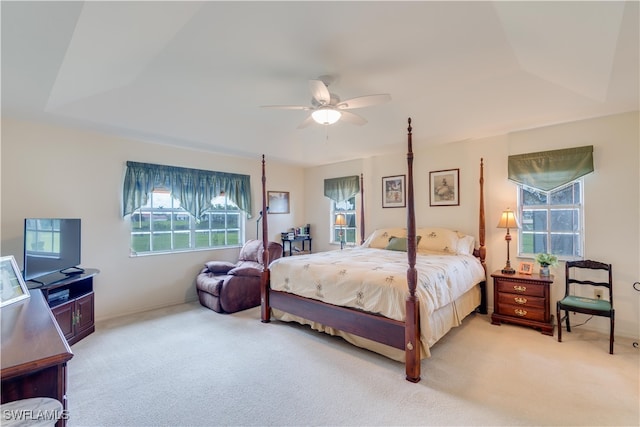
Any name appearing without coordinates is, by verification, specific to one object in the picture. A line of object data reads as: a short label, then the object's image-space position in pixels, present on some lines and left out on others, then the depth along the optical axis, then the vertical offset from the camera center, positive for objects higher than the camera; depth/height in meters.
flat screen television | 2.81 -0.34
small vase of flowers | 3.40 -0.56
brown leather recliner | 3.99 -0.95
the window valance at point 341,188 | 5.52 +0.49
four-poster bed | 2.46 -0.76
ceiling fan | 2.36 +0.93
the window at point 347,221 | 5.68 -0.15
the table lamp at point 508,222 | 3.64 -0.12
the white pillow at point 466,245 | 3.94 -0.44
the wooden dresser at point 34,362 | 1.08 -0.54
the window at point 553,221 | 3.53 -0.11
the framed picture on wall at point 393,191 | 4.99 +0.37
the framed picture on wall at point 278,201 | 5.78 +0.25
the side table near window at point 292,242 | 5.80 -0.57
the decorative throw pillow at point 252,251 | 4.72 -0.60
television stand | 2.88 -0.89
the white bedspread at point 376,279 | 2.56 -0.65
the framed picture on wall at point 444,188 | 4.38 +0.38
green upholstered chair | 2.82 -0.88
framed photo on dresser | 1.86 -0.45
